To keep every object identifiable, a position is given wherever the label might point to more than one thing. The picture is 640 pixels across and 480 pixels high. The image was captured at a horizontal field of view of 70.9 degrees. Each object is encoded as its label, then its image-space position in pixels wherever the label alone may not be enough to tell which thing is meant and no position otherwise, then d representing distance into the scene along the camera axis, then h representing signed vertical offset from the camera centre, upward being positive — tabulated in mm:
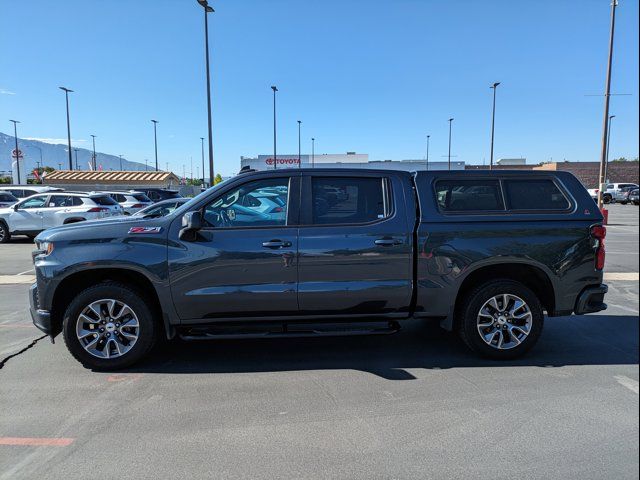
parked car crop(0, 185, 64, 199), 23102 +463
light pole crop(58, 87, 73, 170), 44125 +7726
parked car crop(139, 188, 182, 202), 28588 +392
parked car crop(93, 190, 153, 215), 19391 -8
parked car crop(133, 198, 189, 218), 11969 -142
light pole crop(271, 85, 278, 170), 44634 +7772
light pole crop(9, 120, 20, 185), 55900 +4817
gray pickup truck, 4266 -589
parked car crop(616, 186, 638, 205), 40750 +813
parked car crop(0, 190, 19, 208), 21586 -12
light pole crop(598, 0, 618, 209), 18461 +2941
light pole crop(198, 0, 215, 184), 20092 +6928
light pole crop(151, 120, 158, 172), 64575 +9116
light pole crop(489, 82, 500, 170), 39956 +8878
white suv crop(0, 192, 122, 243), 14914 -393
